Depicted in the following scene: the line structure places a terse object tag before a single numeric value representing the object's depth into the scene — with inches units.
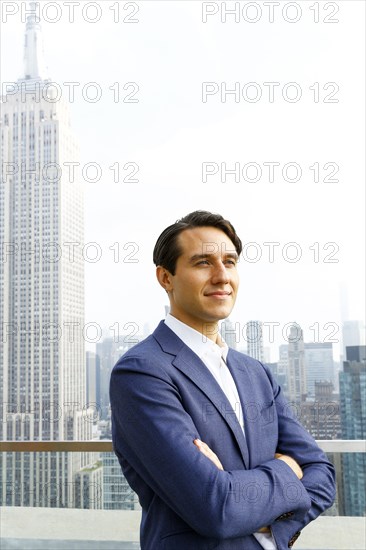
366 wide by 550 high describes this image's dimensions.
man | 38.7
